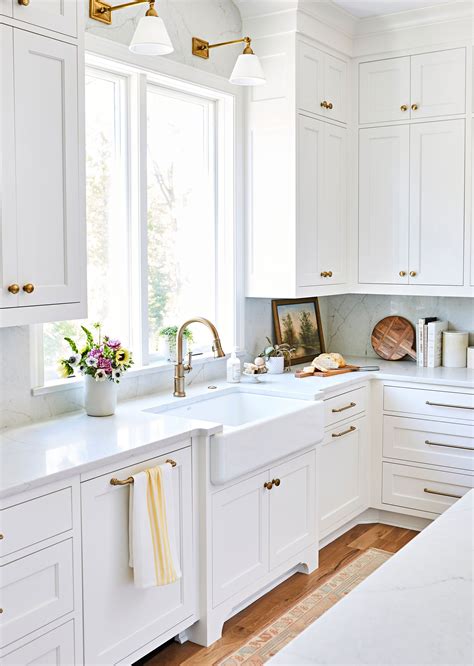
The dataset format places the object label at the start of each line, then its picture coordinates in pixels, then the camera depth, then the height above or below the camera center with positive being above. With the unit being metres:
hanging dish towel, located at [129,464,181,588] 2.35 -0.80
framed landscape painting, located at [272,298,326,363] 4.12 -0.26
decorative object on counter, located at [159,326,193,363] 3.41 -0.28
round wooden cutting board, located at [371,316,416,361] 4.30 -0.34
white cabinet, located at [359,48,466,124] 3.80 +1.03
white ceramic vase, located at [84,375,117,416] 2.77 -0.43
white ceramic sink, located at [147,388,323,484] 2.70 -0.60
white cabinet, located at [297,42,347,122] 3.66 +1.02
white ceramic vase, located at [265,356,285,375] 3.82 -0.43
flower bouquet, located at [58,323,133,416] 2.74 -0.32
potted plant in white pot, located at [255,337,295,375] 3.82 -0.39
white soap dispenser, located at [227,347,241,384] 3.59 -0.43
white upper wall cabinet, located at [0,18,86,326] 2.23 +0.32
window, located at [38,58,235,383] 3.12 +0.33
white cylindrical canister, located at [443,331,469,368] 4.04 -0.38
